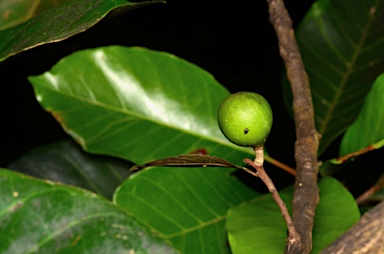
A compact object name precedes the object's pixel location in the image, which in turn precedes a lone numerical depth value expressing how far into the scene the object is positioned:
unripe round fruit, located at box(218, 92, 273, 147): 0.40
